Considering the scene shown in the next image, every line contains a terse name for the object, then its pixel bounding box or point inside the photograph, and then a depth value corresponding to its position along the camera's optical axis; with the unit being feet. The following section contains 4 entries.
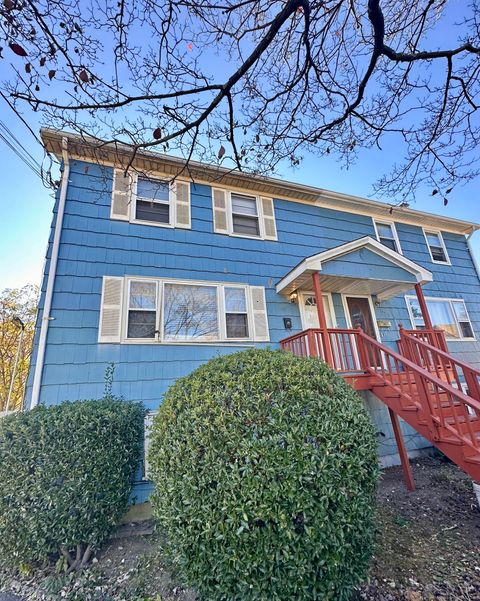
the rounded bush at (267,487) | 5.98
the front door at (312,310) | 21.79
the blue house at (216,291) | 15.57
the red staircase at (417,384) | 11.04
